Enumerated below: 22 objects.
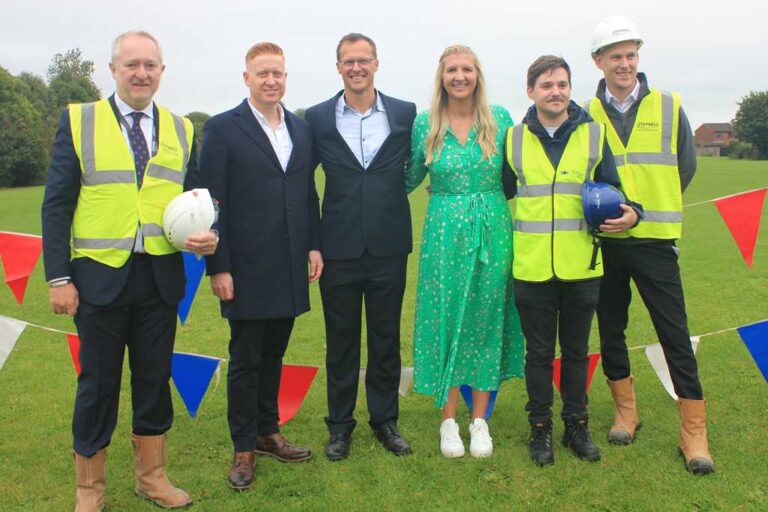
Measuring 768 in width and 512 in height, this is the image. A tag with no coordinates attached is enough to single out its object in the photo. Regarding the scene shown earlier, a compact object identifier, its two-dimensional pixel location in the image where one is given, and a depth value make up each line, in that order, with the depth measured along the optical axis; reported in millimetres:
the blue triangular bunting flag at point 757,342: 4602
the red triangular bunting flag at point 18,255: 4535
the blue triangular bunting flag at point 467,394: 4873
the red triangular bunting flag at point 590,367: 4953
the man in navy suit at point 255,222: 3887
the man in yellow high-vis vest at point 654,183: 4117
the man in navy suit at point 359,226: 4191
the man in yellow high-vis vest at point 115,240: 3396
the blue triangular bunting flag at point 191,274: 4980
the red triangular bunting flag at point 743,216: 5227
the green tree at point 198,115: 78762
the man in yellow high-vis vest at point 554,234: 3998
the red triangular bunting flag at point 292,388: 4961
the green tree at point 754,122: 65312
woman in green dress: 4215
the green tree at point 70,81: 70000
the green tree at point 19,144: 47500
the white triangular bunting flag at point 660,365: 5168
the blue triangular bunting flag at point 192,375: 4680
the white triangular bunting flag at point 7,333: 4199
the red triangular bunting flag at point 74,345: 4473
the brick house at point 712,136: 96125
